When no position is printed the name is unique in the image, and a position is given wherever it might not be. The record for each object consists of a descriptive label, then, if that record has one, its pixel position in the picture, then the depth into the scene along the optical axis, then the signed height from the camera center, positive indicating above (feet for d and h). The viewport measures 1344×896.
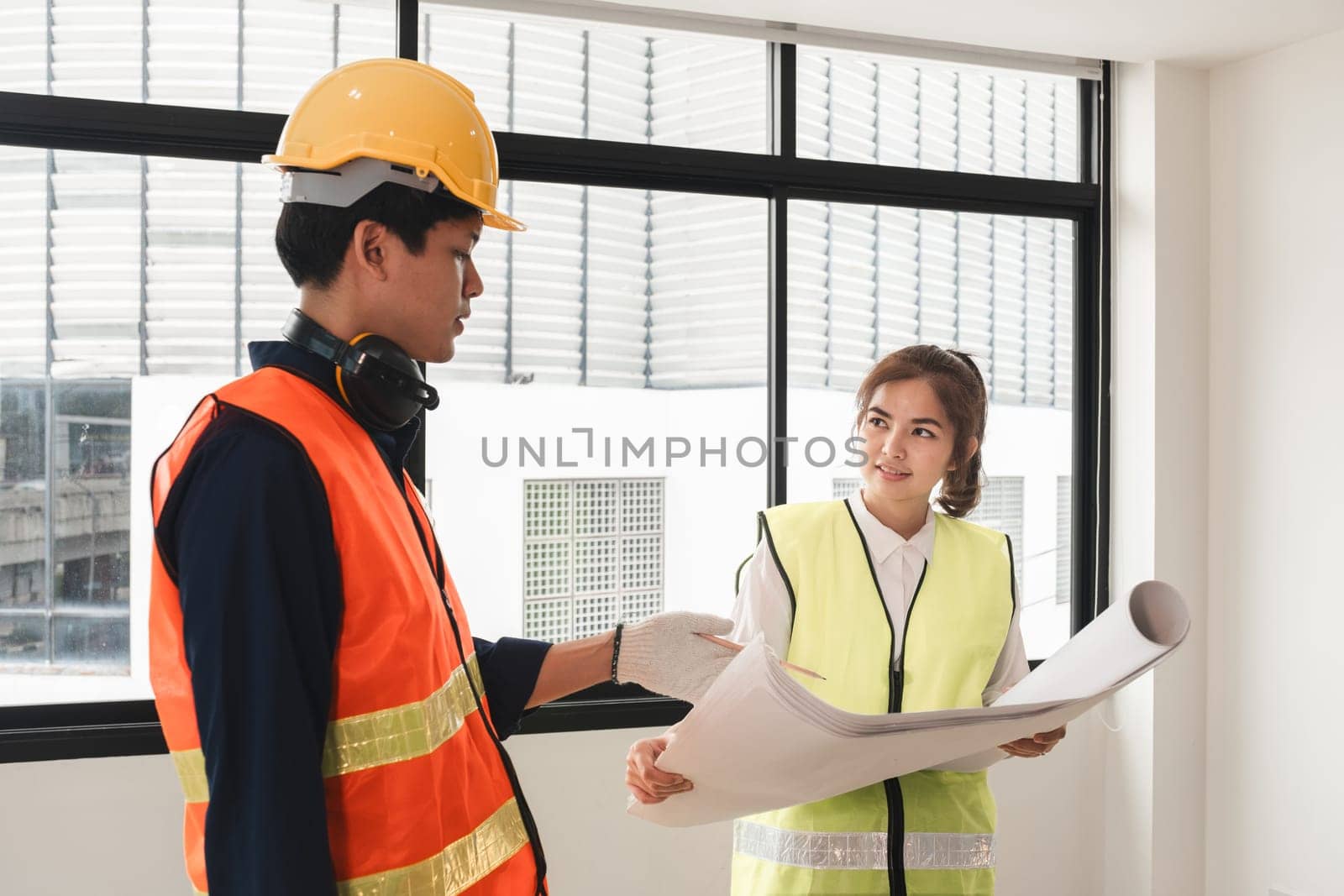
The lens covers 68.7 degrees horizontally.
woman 5.28 -0.90
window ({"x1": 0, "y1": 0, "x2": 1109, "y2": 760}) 7.53 +1.56
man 2.67 -0.32
